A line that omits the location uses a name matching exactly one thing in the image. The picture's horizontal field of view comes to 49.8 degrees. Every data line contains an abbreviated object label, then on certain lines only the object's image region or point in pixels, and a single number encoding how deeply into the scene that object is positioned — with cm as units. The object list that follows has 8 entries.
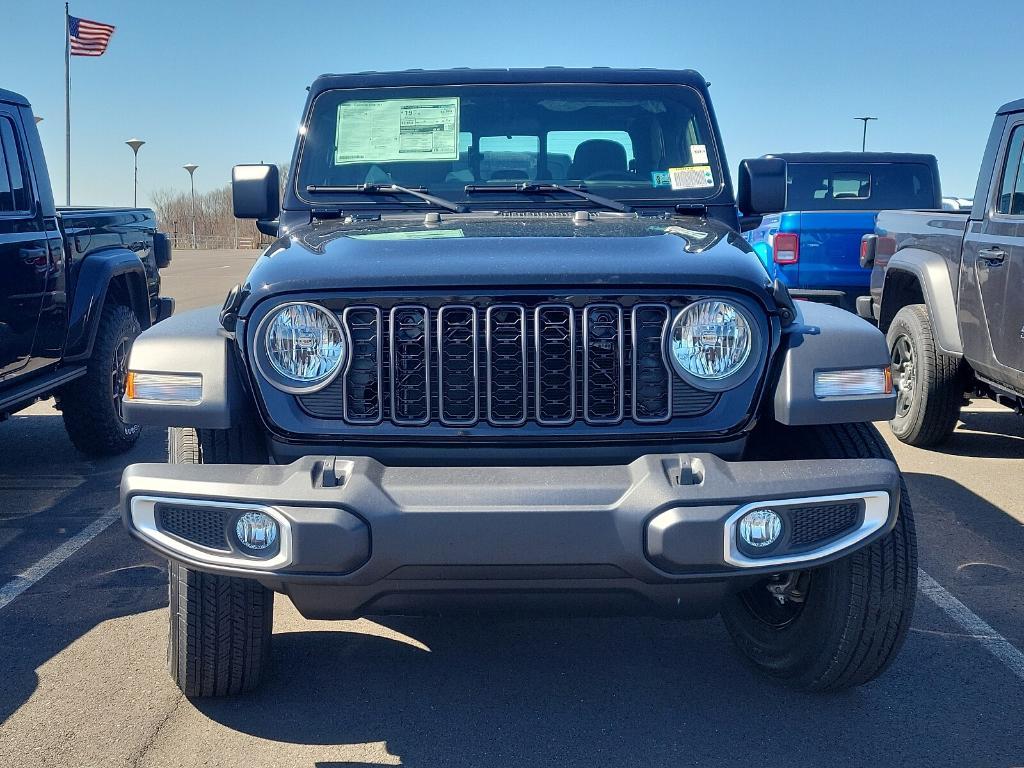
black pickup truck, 552
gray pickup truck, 537
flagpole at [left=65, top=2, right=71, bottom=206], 2775
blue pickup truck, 914
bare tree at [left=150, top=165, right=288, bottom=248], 7778
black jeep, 254
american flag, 2717
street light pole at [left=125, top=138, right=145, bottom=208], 4344
